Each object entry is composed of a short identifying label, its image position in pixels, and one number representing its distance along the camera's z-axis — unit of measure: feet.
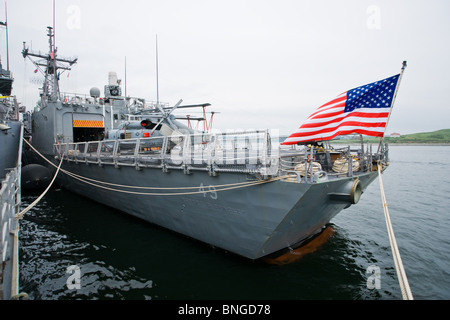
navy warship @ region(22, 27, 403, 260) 19.06
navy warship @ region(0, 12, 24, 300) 12.55
